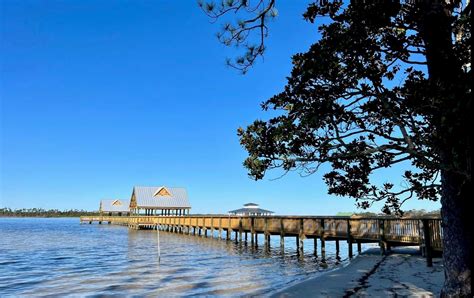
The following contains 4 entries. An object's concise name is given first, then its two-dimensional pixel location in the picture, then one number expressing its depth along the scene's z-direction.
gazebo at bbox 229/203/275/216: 48.72
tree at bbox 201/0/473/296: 6.52
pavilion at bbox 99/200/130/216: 96.49
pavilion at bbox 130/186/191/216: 62.69
